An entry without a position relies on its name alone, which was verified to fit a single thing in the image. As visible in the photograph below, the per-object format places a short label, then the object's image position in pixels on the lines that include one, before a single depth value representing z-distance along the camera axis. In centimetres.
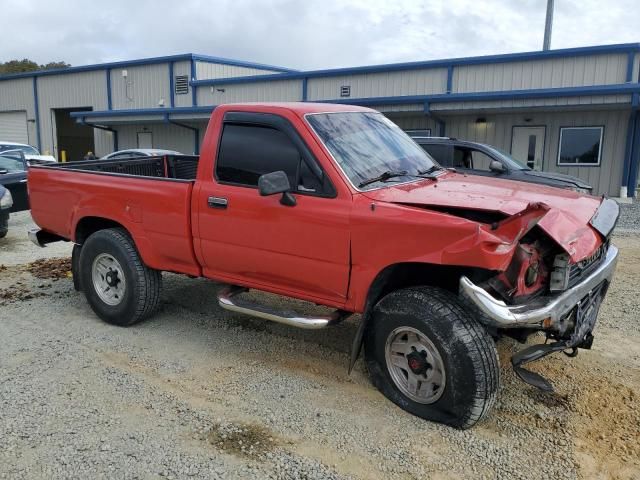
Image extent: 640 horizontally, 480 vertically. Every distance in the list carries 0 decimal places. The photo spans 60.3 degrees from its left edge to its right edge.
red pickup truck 337
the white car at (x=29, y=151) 1411
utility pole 2102
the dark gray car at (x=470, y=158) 1074
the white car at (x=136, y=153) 1481
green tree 6303
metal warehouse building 1664
